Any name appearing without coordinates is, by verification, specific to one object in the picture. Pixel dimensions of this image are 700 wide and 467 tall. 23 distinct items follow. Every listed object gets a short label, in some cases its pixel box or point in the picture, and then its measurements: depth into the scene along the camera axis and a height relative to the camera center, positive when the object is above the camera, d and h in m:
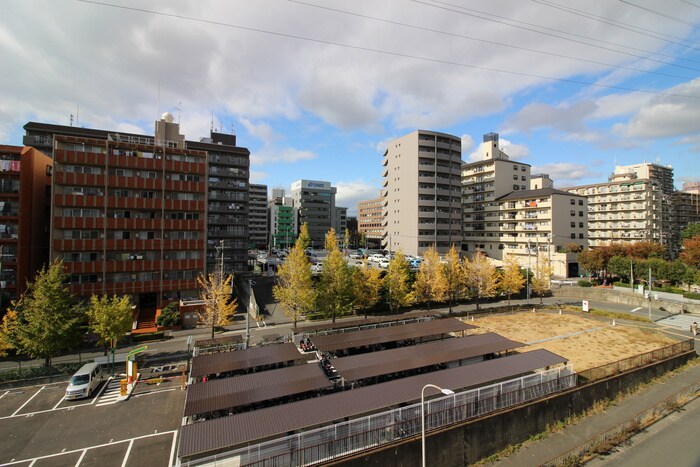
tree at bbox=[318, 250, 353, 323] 33.50 -4.35
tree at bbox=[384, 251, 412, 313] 36.91 -4.31
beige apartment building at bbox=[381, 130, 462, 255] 67.56 +10.70
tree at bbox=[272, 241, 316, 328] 32.44 -4.25
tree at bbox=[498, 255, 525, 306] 41.84 -4.62
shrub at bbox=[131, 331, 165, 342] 31.27 -8.77
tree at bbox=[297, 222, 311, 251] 36.41 +0.70
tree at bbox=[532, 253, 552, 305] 42.94 -4.42
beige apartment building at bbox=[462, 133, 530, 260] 75.44 +12.55
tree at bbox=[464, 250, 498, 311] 40.28 -4.21
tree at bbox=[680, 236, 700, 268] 49.62 -1.44
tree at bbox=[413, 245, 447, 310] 37.88 -4.40
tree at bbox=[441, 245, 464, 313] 39.09 -3.74
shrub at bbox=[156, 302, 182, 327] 34.41 -7.61
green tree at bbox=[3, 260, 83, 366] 23.11 -5.70
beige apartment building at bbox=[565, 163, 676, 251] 77.75 +7.95
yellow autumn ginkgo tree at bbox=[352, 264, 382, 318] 35.38 -4.66
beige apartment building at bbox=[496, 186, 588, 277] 64.00 +3.53
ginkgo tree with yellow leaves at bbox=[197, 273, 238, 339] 29.06 -5.50
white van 19.61 -8.39
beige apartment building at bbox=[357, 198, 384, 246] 129.88 +10.34
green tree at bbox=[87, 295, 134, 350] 24.78 -5.71
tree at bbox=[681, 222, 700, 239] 78.06 +3.33
